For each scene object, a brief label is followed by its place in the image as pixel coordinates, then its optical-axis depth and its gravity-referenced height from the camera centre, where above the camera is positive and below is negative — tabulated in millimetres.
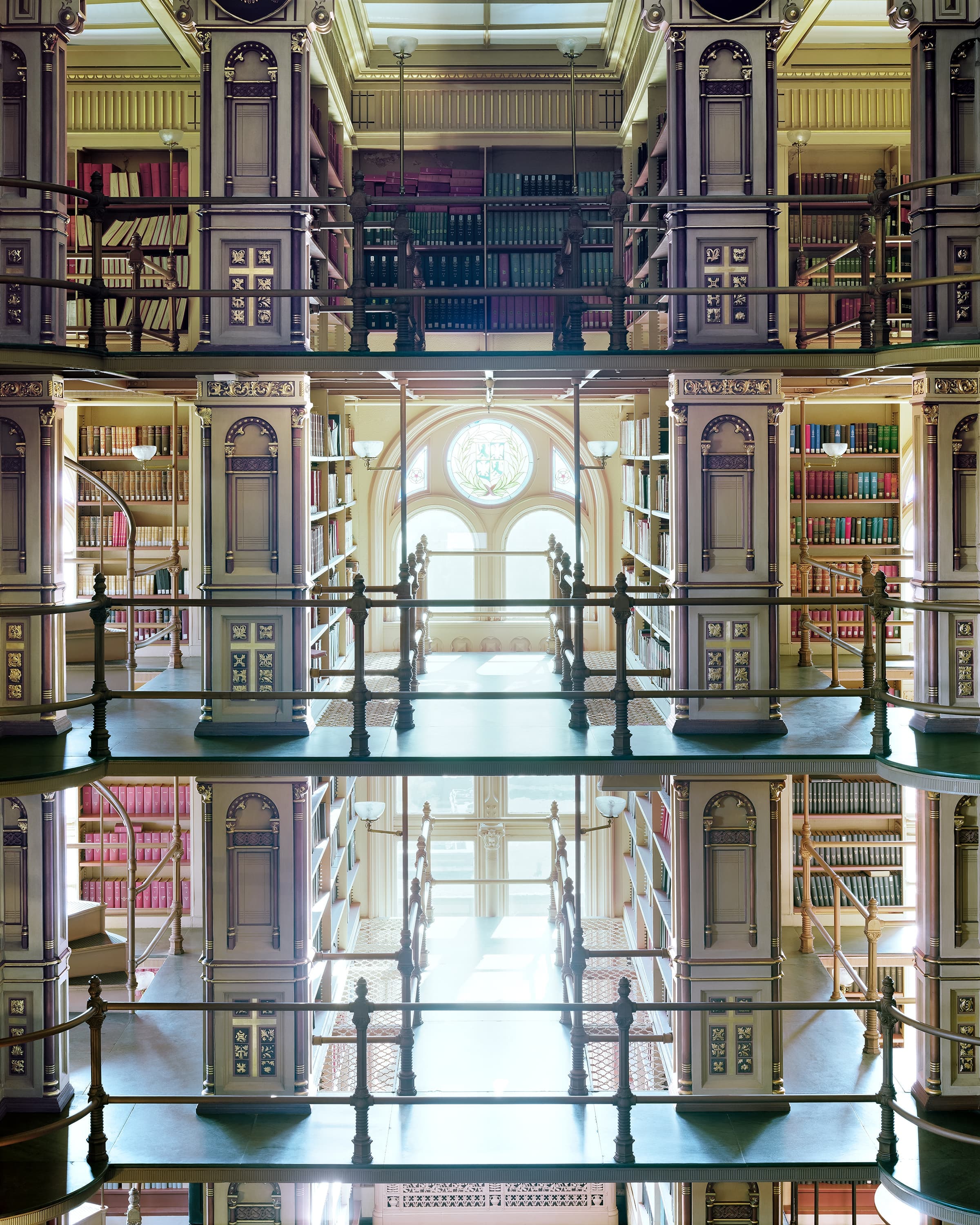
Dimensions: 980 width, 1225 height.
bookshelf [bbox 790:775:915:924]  8430 -1630
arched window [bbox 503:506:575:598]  11023 +838
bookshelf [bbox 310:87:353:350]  7216 +2743
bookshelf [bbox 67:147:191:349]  8094 +2877
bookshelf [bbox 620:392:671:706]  7172 +744
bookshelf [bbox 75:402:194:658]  9000 +1094
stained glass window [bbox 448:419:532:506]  10930 +1567
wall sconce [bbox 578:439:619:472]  8281 +1314
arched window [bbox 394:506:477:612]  11062 +849
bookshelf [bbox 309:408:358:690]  7629 +796
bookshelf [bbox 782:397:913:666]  8508 +983
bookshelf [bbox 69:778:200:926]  8844 -1682
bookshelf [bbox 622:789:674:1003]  6711 -1682
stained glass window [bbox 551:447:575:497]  10891 +1475
